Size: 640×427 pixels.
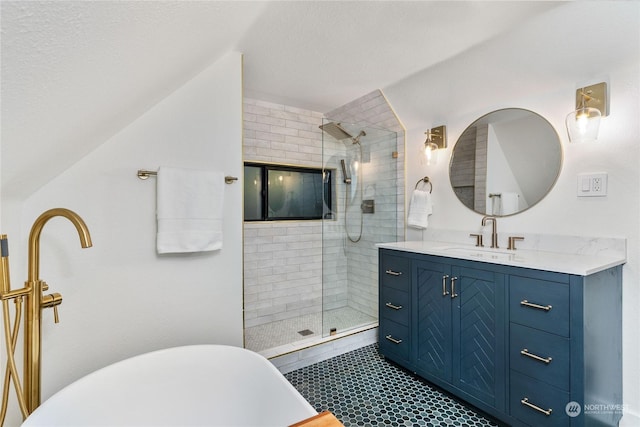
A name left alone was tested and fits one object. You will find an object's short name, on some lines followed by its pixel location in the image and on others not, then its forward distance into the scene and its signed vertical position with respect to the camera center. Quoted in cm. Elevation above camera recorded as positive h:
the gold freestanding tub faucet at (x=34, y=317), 109 -39
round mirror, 204 +37
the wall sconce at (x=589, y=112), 175 +58
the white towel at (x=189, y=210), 162 +1
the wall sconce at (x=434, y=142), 266 +62
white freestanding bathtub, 118 -77
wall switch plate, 175 +16
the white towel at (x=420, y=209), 273 +2
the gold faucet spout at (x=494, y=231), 225 -15
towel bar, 160 +20
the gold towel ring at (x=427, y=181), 277 +28
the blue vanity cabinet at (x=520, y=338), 143 -71
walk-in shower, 297 -25
